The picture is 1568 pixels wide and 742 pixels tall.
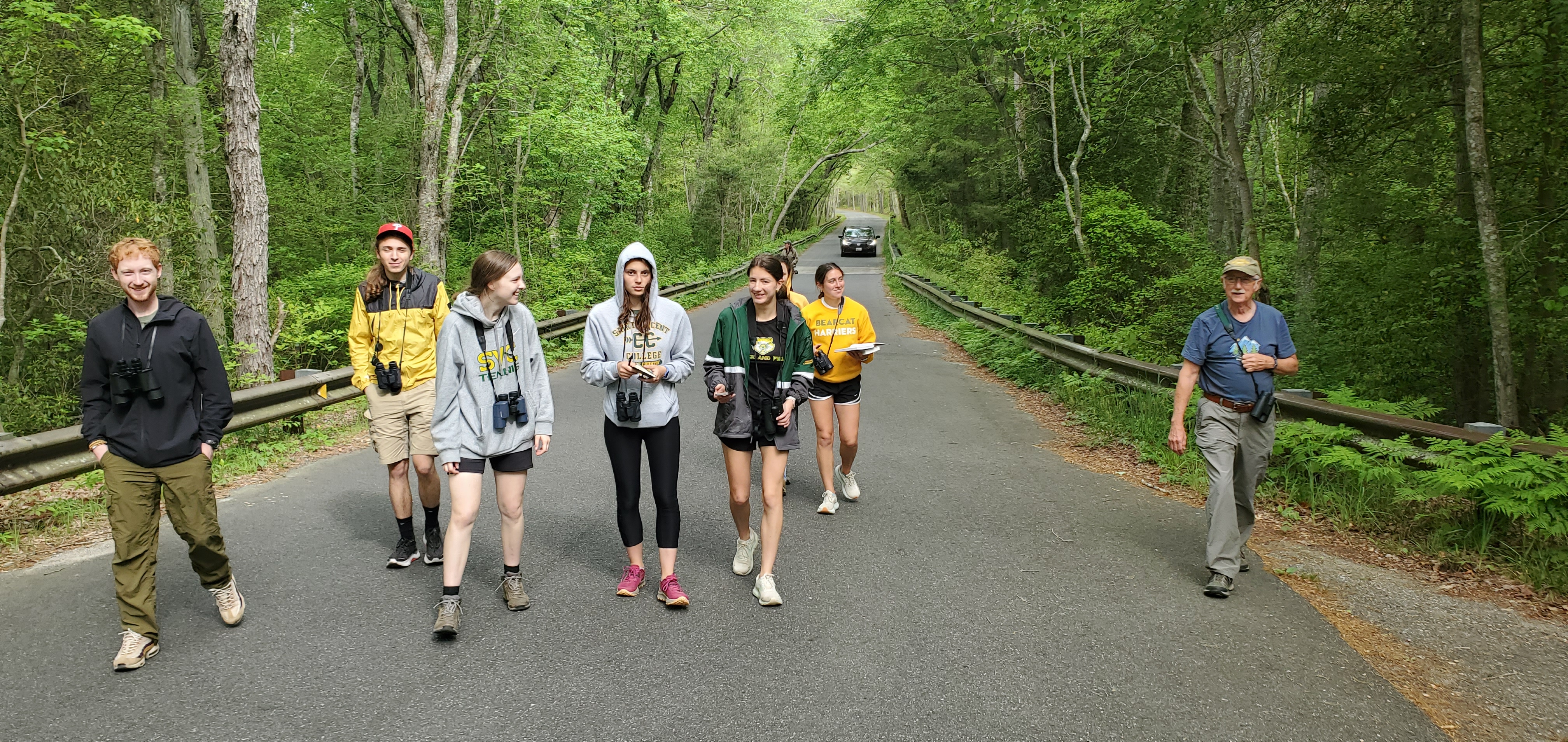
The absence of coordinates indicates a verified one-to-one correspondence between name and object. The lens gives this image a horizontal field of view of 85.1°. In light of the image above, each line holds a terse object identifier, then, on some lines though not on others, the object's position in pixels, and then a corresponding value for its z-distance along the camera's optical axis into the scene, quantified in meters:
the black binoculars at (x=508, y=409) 4.23
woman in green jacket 4.52
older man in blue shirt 4.85
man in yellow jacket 4.93
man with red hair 3.73
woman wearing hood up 4.32
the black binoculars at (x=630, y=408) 4.26
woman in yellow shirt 6.48
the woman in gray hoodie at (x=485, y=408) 4.18
